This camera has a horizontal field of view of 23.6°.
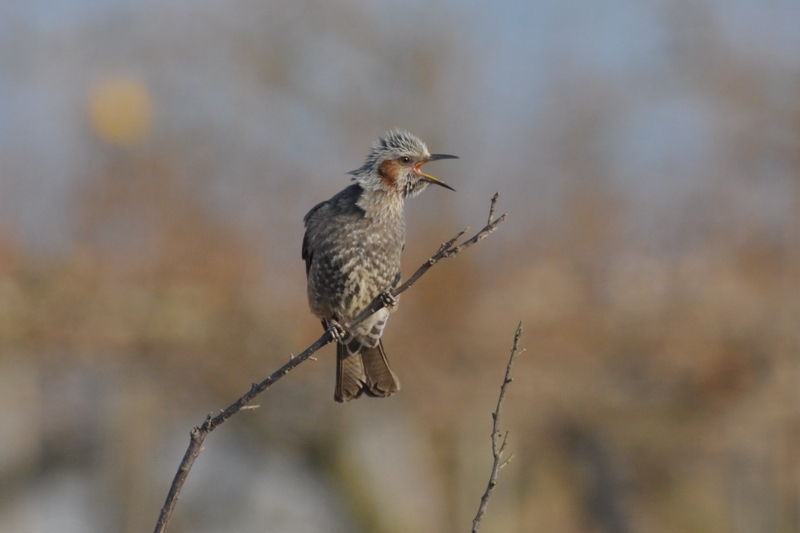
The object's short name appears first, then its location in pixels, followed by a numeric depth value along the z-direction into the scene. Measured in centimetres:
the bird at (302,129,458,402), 823
